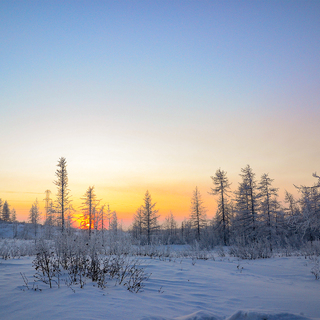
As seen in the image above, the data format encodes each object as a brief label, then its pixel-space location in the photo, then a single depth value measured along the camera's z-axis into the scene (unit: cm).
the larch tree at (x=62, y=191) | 3219
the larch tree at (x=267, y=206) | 2866
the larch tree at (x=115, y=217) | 6254
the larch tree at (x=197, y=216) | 4009
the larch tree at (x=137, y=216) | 4627
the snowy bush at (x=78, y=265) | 519
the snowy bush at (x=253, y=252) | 1300
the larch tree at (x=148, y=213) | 4203
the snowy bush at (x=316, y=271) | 753
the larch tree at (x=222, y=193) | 3403
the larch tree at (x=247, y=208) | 2989
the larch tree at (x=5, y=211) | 8255
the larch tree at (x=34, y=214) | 7208
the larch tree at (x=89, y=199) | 3847
